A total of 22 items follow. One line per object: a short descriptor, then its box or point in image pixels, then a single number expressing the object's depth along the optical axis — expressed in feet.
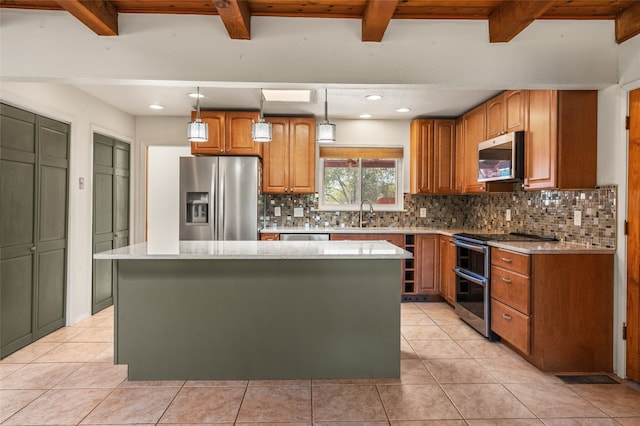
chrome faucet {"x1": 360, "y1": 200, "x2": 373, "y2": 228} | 17.31
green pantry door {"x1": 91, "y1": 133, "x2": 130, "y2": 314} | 13.82
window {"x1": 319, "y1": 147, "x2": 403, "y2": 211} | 17.49
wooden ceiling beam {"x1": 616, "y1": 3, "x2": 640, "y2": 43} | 8.18
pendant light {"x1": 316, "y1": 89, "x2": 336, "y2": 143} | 9.67
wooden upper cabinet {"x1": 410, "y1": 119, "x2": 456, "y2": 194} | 16.31
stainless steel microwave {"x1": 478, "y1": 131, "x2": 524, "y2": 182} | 11.19
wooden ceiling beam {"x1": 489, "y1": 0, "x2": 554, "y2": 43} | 7.14
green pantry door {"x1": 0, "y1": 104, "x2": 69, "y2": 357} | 9.91
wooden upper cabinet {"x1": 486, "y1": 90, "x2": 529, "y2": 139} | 11.14
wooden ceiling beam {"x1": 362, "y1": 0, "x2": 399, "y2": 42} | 7.18
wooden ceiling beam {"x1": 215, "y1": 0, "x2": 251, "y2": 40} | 7.04
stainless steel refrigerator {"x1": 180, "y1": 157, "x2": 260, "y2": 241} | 14.69
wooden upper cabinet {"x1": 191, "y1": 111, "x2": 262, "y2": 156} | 15.05
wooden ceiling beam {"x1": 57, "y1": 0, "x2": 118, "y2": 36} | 7.12
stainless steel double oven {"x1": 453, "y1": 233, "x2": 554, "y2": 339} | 11.24
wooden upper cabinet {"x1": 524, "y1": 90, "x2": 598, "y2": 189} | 9.52
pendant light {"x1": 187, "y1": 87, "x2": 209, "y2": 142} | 9.95
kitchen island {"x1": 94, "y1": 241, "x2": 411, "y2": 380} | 8.70
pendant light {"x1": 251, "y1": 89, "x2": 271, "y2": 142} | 9.70
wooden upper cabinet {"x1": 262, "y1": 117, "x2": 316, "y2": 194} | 16.11
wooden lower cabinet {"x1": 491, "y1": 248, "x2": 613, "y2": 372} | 9.09
